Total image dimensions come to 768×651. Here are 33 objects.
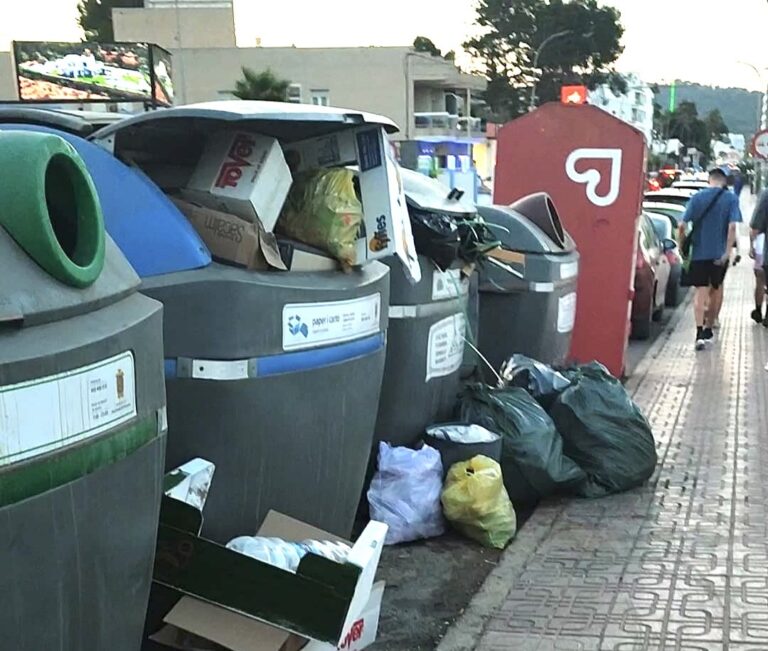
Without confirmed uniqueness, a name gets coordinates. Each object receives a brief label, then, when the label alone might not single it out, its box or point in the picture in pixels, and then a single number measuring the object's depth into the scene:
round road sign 17.47
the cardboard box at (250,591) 2.85
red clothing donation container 7.61
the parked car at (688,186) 26.05
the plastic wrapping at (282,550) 3.05
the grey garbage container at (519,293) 6.27
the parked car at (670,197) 19.30
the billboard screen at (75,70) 40.69
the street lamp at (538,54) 71.51
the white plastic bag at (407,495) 4.52
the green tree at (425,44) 86.94
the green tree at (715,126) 127.31
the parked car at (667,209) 16.39
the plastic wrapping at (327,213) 3.68
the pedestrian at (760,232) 10.60
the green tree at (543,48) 80.00
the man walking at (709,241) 9.97
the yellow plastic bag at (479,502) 4.49
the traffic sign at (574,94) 9.44
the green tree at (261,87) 41.88
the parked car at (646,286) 11.29
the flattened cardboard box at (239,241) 3.38
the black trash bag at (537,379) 5.46
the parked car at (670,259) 14.20
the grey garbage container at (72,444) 2.05
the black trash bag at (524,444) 4.96
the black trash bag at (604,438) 5.21
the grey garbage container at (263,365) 3.22
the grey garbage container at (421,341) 4.68
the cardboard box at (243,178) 3.45
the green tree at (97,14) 83.12
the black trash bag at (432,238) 4.75
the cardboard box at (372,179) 3.79
